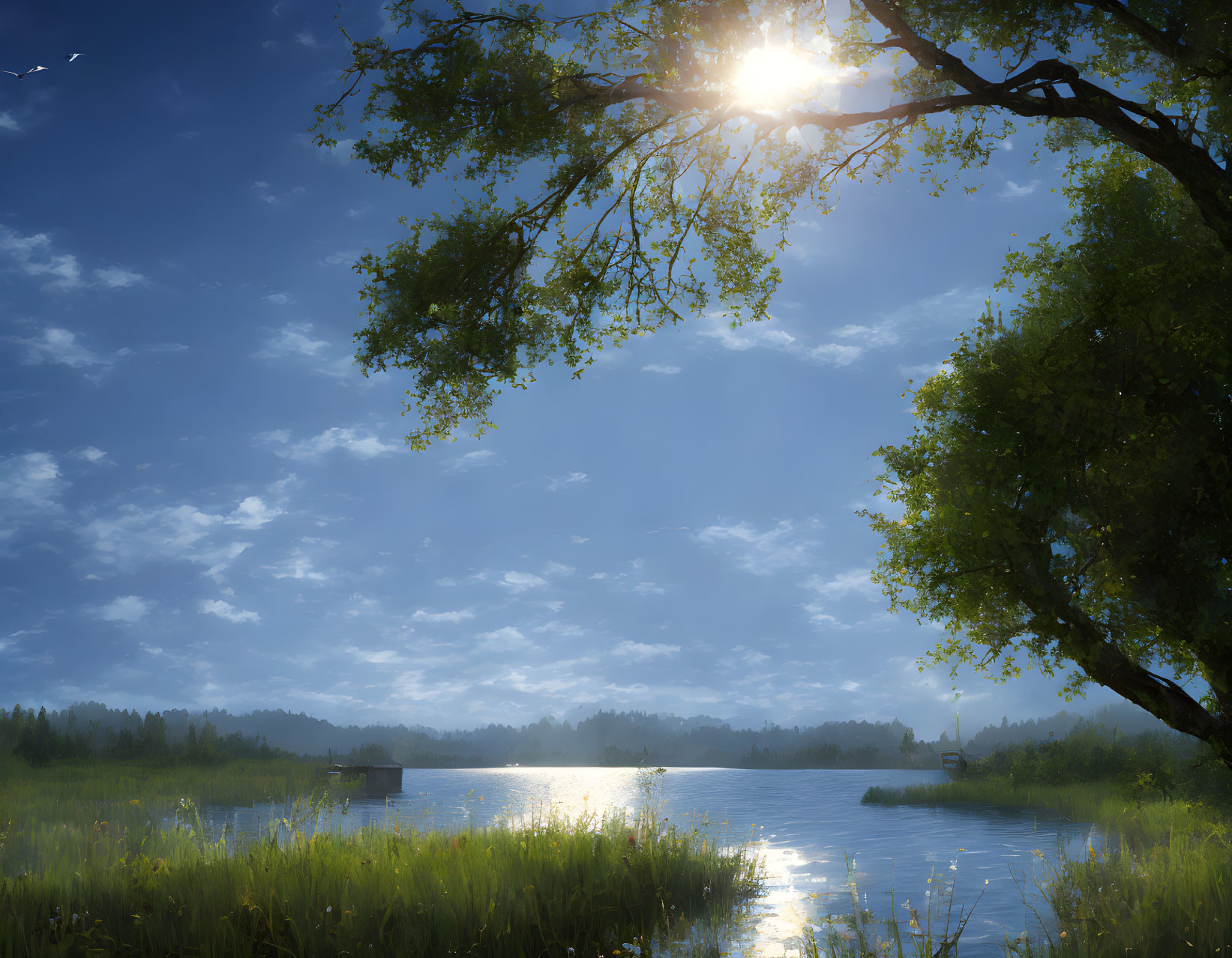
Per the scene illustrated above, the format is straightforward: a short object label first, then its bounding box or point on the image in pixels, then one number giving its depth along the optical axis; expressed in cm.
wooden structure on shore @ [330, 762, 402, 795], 5041
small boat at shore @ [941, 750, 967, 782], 4644
